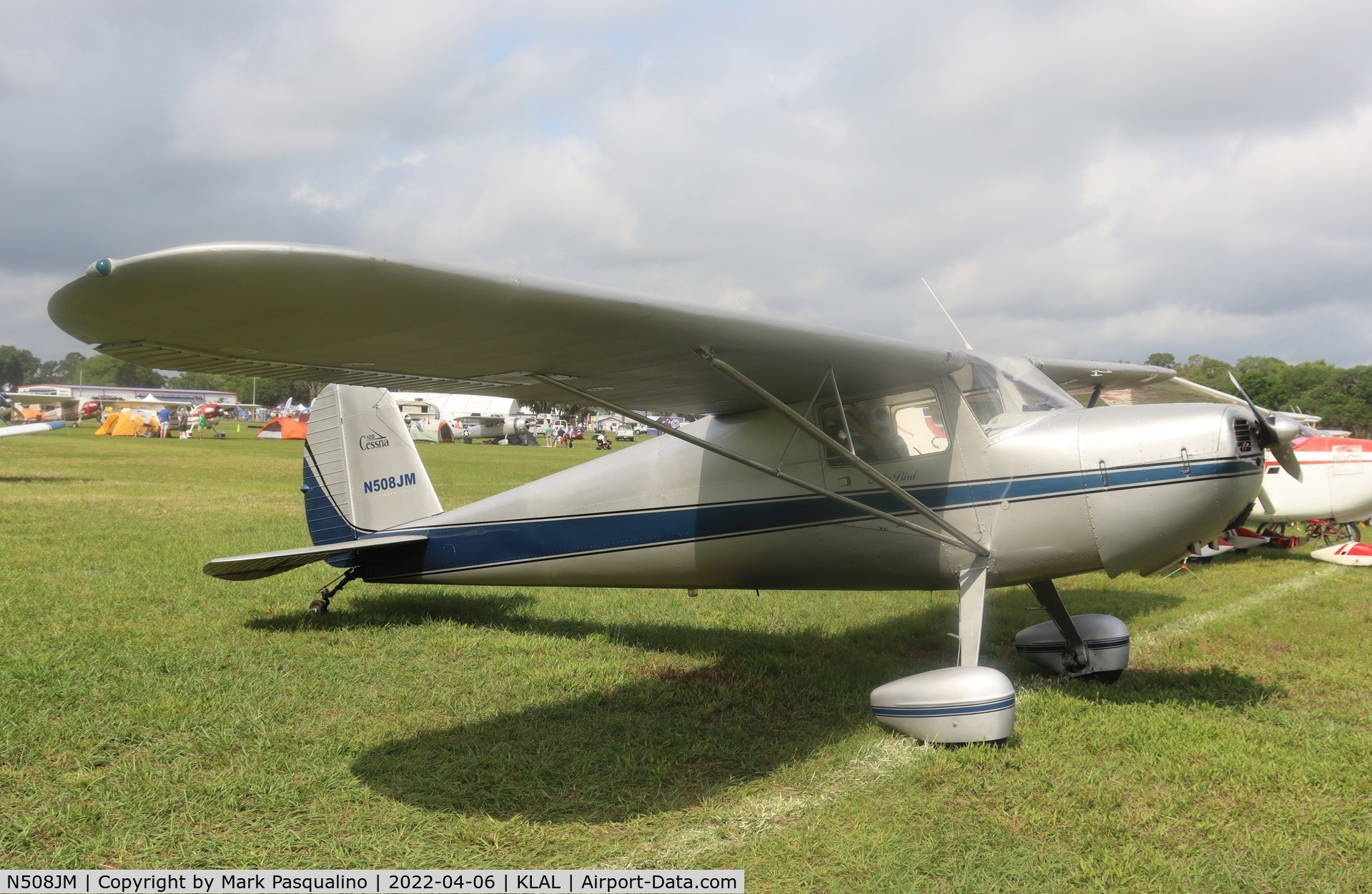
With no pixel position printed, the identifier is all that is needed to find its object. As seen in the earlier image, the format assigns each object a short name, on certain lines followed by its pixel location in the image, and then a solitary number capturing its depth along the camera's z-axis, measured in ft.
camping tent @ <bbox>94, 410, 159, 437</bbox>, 151.33
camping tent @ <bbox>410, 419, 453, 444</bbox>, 178.40
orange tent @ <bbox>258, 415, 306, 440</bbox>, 165.37
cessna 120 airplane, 9.63
